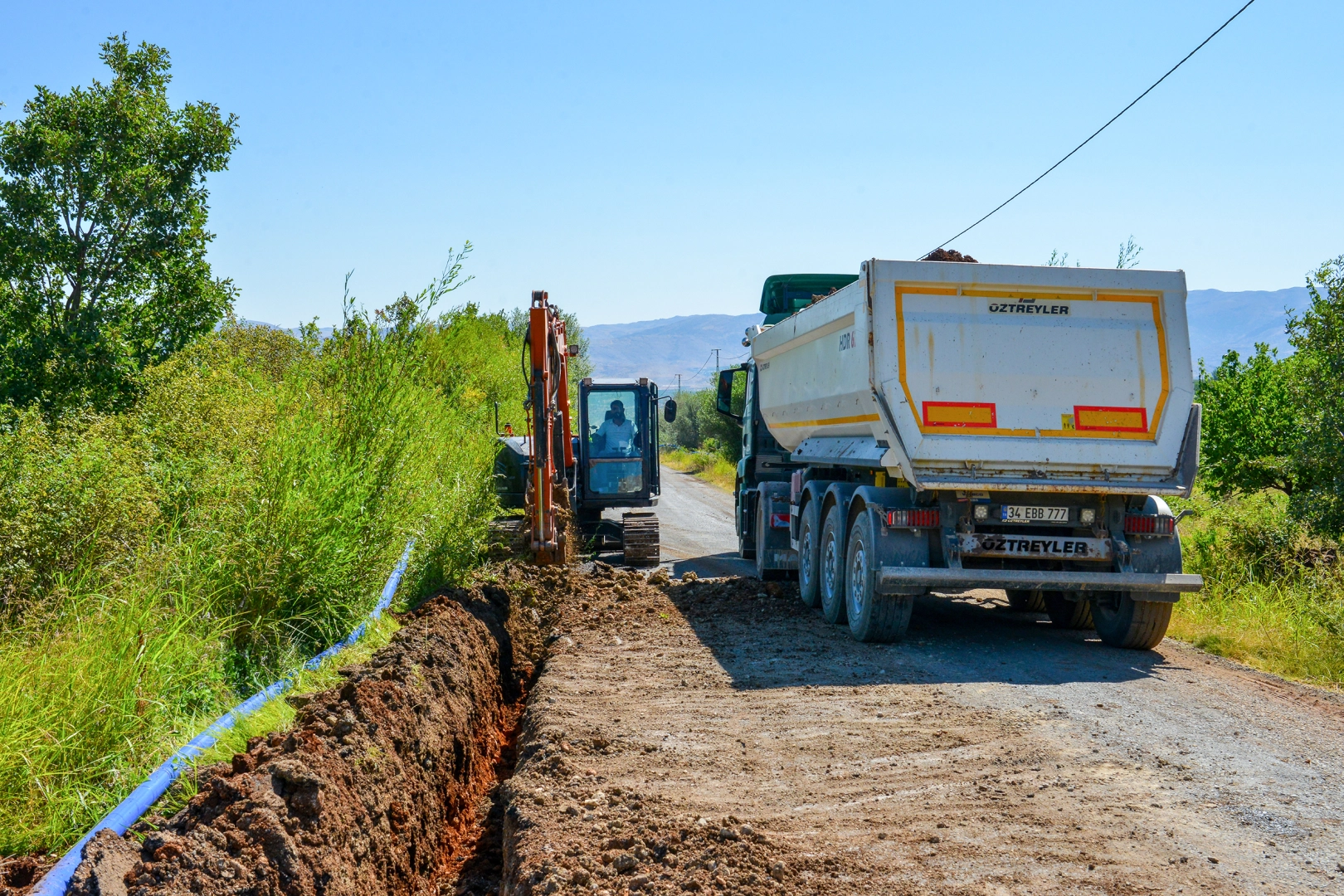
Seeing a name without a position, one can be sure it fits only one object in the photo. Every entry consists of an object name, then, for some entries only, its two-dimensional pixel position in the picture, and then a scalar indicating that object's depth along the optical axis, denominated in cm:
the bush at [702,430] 4503
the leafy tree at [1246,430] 1727
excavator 1311
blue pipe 323
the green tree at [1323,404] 1134
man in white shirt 1430
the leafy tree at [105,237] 1416
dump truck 774
